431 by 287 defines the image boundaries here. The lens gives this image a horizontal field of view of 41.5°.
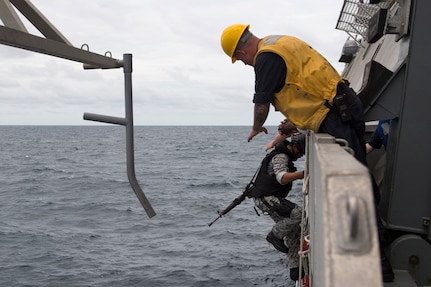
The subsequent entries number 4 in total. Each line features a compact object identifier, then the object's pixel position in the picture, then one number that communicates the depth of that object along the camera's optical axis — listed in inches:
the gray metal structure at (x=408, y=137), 171.8
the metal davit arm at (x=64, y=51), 118.3
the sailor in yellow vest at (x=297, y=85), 163.6
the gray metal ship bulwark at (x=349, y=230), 58.0
